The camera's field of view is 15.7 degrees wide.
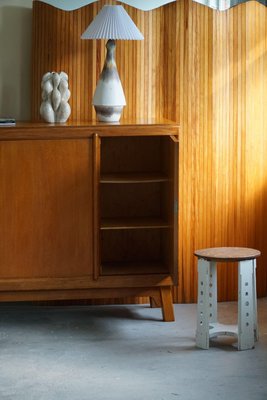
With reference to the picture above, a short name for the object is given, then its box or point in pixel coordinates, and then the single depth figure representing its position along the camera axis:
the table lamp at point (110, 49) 4.75
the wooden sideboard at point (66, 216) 4.66
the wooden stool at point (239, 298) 4.39
